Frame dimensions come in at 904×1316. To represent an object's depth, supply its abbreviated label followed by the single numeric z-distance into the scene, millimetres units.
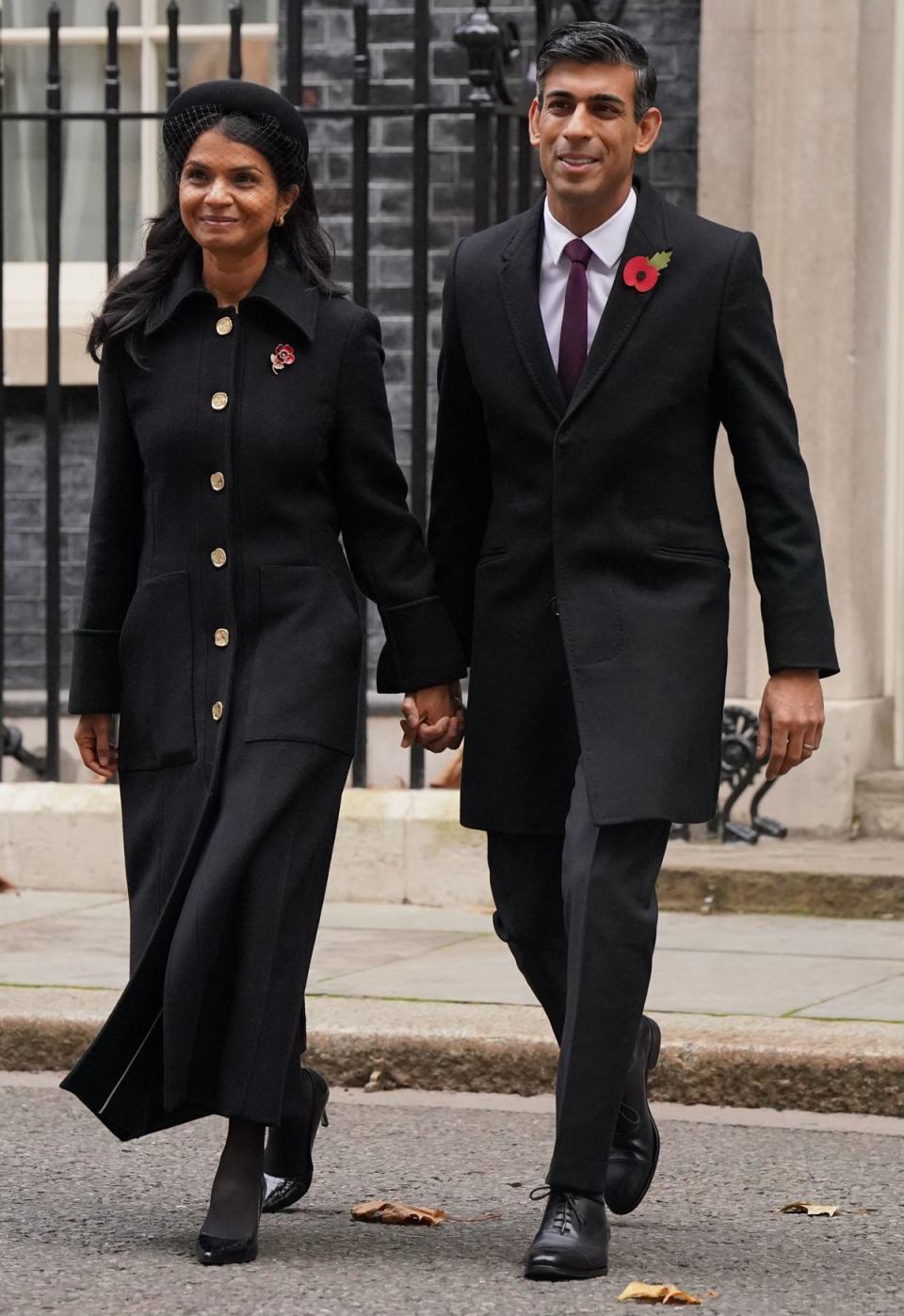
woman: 8742
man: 8555
